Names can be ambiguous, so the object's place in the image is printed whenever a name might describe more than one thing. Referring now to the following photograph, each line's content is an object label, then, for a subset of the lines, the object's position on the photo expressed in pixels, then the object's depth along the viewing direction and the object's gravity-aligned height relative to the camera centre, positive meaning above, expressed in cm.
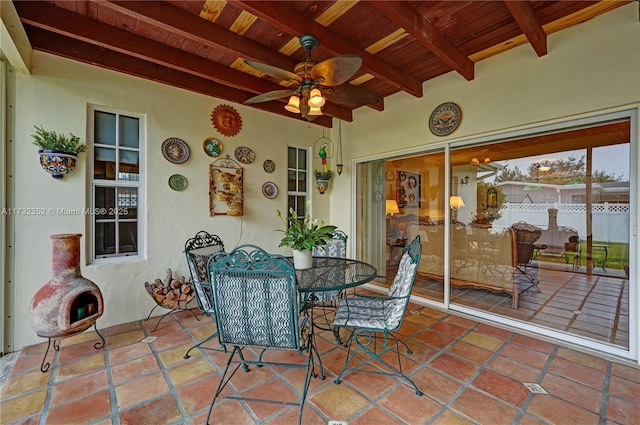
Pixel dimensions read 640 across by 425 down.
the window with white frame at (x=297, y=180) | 446 +51
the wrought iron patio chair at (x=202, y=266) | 230 -52
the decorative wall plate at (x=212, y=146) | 353 +83
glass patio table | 197 -55
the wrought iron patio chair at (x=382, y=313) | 197 -84
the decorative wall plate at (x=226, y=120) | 362 +122
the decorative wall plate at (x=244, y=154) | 381 +79
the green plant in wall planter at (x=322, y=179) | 461 +54
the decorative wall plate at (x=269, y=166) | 409 +67
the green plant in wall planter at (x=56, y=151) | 249 +54
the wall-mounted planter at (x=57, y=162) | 250 +44
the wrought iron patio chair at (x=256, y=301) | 162 -55
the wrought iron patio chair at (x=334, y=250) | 331 -50
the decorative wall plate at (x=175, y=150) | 324 +72
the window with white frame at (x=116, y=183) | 291 +30
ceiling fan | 194 +101
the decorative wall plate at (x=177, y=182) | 329 +34
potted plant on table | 242 -27
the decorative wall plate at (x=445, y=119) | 330 +115
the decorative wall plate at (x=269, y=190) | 409 +30
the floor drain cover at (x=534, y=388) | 192 -127
